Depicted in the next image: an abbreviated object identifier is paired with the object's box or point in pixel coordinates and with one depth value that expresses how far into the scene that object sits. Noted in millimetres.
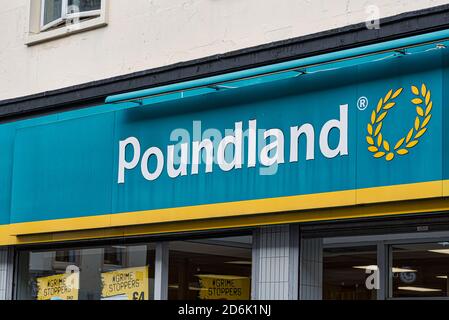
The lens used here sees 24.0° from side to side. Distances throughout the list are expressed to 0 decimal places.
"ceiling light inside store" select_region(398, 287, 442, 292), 9146
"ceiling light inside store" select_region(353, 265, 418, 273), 9310
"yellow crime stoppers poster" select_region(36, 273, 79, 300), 11844
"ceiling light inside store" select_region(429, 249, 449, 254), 9078
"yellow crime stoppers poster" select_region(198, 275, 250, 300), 10312
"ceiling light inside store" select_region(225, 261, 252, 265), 10286
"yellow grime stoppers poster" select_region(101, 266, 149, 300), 11164
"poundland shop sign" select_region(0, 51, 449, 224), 8883
